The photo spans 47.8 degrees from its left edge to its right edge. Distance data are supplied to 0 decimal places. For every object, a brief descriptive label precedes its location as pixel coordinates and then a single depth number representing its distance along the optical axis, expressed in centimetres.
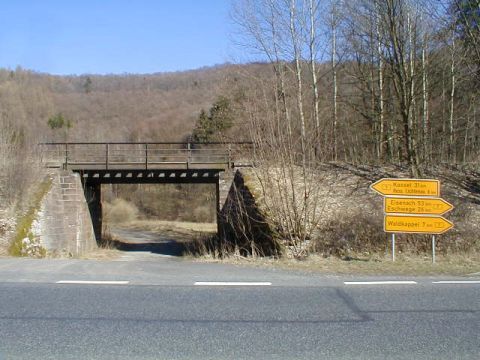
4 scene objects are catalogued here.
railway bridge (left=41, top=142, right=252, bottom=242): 2773
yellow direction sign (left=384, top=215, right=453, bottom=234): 1277
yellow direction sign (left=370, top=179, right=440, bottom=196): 1288
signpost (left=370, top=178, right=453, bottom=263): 1280
